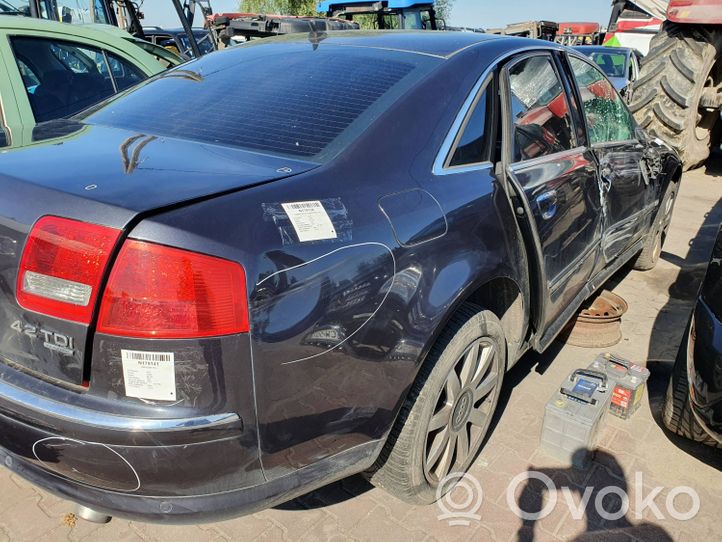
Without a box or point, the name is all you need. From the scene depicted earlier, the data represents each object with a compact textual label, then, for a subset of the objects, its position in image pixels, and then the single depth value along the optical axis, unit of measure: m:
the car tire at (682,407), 2.37
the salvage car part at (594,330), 3.53
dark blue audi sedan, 1.37
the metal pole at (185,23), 6.65
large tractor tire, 6.60
